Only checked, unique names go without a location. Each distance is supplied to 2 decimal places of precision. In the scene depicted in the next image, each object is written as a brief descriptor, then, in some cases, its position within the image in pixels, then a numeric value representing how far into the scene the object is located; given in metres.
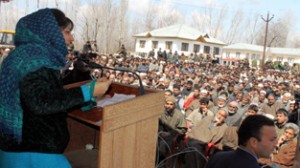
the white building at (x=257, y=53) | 58.51
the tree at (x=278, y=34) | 75.15
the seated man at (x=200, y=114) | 6.30
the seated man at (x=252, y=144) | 2.24
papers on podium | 1.91
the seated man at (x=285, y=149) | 4.49
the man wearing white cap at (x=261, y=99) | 9.10
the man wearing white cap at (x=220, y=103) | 7.37
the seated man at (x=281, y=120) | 5.70
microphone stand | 1.79
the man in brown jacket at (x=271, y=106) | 7.94
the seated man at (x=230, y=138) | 4.87
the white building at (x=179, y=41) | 43.22
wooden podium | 1.59
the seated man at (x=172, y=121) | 5.89
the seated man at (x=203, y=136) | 4.59
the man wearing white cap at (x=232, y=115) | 6.21
